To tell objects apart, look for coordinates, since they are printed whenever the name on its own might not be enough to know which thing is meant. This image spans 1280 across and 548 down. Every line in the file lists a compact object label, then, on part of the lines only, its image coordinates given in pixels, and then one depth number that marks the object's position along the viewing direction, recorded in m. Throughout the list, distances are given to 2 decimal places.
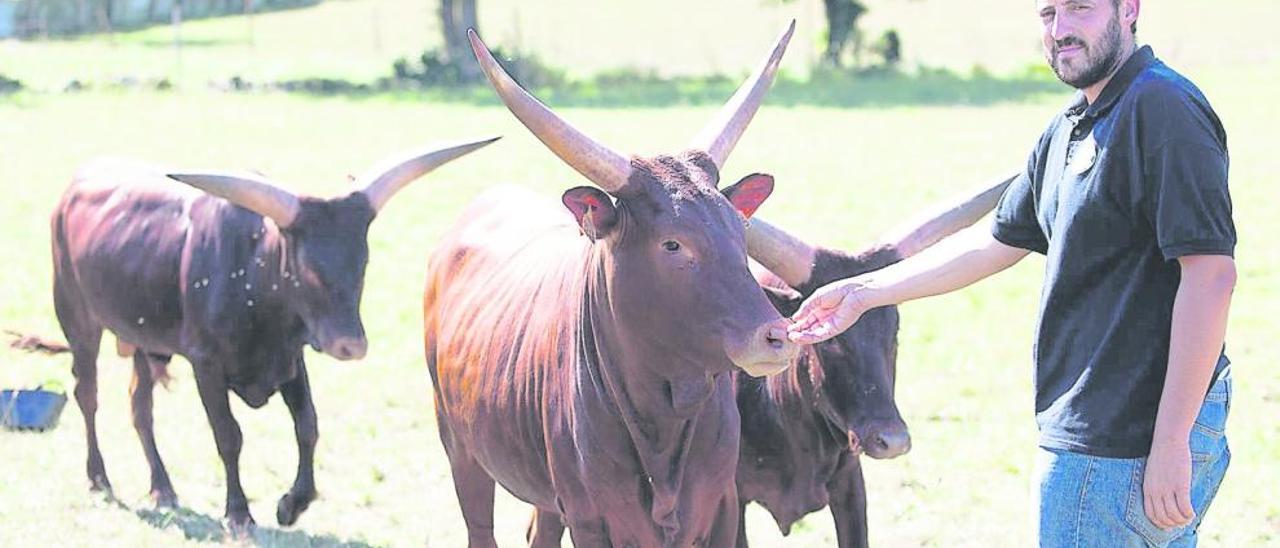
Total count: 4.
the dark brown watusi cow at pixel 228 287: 16.28
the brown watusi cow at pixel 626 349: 9.92
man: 7.27
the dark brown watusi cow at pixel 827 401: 11.96
